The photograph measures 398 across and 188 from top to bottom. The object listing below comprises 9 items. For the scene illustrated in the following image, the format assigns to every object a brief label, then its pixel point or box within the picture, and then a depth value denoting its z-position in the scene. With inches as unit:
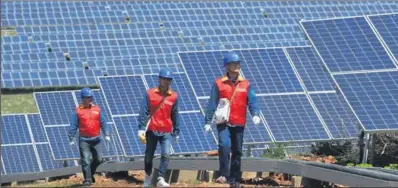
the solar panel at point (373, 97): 990.4
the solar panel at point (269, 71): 1166.3
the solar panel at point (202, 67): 1195.3
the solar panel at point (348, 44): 1080.8
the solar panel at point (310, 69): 1176.8
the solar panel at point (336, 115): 1127.0
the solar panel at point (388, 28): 1096.9
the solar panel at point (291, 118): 1101.7
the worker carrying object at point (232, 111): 680.4
